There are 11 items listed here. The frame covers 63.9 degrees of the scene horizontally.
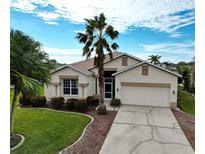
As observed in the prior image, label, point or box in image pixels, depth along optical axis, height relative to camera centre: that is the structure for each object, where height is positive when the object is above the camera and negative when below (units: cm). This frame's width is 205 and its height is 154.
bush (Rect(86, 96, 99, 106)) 1298 -193
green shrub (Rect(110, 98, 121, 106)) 1294 -203
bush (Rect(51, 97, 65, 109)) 1190 -185
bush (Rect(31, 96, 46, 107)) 1228 -185
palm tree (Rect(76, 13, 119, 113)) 1004 +240
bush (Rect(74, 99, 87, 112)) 1120 -201
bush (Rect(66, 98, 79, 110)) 1152 -186
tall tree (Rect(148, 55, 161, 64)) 3406 +378
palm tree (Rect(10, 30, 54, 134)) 486 +45
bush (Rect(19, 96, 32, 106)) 1254 -188
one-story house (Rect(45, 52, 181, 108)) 1282 -51
